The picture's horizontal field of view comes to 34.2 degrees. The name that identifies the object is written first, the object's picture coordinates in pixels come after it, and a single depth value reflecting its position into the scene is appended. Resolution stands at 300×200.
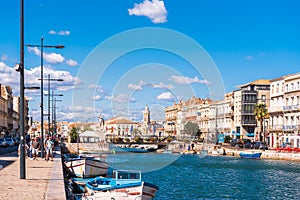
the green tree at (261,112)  101.25
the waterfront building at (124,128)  187.59
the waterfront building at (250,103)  116.94
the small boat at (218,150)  98.74
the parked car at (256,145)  95.50
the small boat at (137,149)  124.94
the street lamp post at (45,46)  28.59
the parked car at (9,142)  70.12
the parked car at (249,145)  98.99
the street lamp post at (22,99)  20.39
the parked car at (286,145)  84.26
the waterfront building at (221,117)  127.08
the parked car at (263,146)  90.61
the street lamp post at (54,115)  75.93
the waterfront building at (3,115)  116.31
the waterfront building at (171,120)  162.01
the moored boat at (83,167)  37.03
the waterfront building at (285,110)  84.69
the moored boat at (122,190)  22.97
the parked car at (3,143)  66.38
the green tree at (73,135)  164.68
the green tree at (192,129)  139.66
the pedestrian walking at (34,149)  36.41
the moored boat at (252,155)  82.50
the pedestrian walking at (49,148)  35.31
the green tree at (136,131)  190.95
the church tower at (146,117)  141.00
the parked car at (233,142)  109.19
